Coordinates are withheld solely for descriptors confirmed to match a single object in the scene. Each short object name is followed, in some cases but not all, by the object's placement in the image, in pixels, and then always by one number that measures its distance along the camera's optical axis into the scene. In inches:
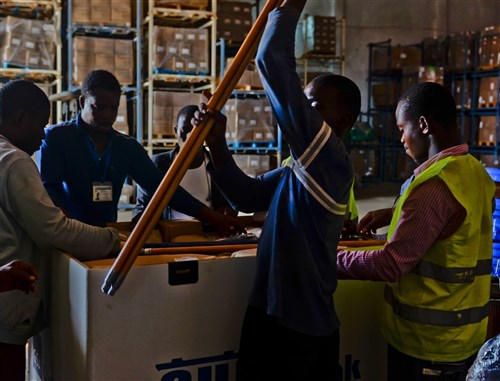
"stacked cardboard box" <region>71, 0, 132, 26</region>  410.0
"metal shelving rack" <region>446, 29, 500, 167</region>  601.6
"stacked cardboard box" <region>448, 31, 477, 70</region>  615.5
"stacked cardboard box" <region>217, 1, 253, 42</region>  494.9
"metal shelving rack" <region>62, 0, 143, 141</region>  412.9
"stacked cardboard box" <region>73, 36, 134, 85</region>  409.4
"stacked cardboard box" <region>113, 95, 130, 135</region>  417.0
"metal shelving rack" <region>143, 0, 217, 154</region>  430.0
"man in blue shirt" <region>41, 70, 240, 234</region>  133.4
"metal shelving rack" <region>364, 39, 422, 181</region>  661.3
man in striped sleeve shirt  76.3
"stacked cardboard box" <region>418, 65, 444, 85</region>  606.5
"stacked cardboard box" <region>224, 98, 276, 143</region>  465.4
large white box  69.5
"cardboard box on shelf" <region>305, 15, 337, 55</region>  570.9
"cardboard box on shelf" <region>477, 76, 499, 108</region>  582.6
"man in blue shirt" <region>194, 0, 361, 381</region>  64.3
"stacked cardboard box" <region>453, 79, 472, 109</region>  625.9
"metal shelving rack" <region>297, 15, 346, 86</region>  582.9
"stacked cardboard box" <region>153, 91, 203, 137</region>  429.7
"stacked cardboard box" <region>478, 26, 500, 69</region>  577.9
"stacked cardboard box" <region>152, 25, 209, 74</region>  430.3
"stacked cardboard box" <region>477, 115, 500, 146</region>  582.2
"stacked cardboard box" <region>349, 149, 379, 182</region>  623.5
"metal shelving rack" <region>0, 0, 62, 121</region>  399.5
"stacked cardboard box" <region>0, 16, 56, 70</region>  395.9
